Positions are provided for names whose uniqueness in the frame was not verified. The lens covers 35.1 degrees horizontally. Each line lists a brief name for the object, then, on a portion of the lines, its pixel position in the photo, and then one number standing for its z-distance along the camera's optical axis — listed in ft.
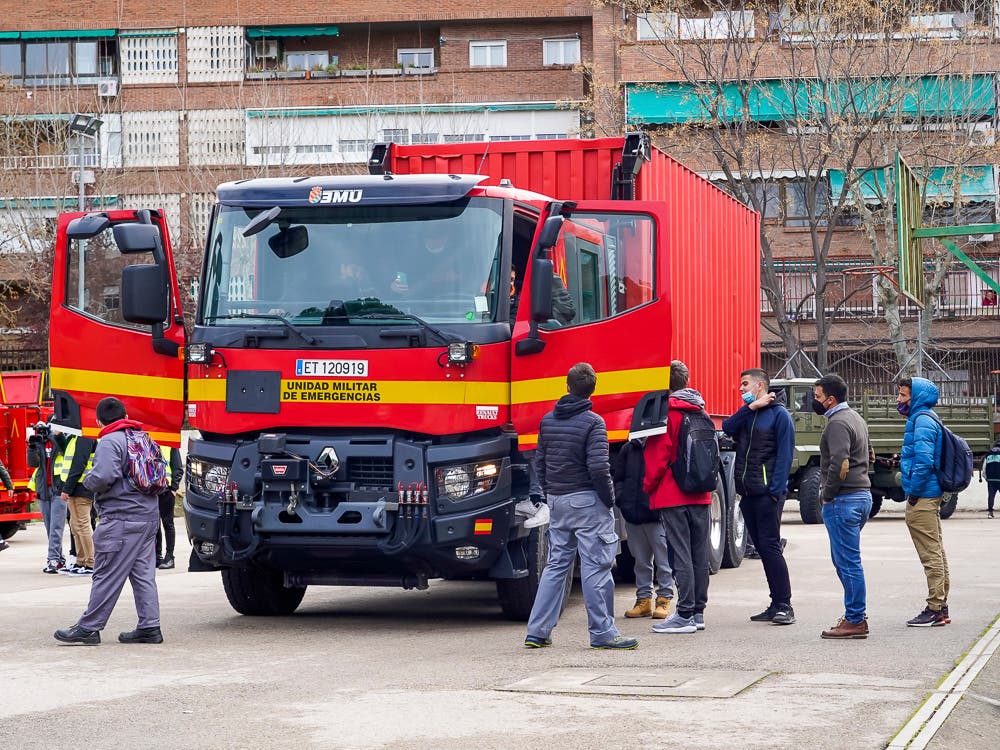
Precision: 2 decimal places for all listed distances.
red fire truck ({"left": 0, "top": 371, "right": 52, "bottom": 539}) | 70.38
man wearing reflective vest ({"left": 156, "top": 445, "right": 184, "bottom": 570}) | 53.36
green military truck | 77.61
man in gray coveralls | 34.96
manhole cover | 27.66
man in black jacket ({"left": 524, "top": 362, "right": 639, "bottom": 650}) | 33.50
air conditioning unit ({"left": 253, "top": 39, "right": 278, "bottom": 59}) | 158.40
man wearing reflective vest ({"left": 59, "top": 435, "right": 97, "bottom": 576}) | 49.42
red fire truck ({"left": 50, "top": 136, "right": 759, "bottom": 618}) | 35.65
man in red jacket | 37.11
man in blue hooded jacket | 37.27
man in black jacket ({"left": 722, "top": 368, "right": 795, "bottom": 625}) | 37.58
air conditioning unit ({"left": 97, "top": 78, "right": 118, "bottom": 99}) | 154.30
